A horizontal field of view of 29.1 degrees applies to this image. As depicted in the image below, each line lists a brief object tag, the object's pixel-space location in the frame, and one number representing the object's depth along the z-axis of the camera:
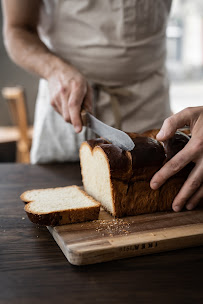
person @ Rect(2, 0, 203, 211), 1.80
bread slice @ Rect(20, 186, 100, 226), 1.16
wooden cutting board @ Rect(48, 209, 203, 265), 1.00
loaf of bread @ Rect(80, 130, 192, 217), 1.24
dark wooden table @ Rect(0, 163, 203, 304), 0.84
